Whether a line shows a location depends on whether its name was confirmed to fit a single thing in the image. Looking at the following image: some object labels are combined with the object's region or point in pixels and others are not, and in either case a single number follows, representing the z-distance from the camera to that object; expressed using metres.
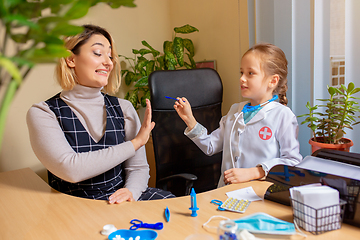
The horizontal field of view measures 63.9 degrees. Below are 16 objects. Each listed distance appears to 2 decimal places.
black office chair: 1.65
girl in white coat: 1.37
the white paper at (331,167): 0.90
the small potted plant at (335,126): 1.37
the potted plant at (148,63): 2.28
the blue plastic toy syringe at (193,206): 0.92
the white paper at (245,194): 1.03
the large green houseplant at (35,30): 0.39
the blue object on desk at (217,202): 0.99
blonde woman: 1.22
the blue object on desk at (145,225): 0.85
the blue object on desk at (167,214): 0.90
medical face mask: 0.78
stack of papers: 0.78
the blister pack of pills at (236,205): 0.93
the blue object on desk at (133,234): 0.81
